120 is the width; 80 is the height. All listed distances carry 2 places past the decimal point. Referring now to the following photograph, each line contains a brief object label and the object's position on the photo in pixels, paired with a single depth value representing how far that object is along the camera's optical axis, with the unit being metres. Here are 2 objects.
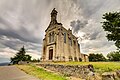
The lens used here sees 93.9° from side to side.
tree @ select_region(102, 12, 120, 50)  10.46
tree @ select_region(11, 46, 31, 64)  23.11
